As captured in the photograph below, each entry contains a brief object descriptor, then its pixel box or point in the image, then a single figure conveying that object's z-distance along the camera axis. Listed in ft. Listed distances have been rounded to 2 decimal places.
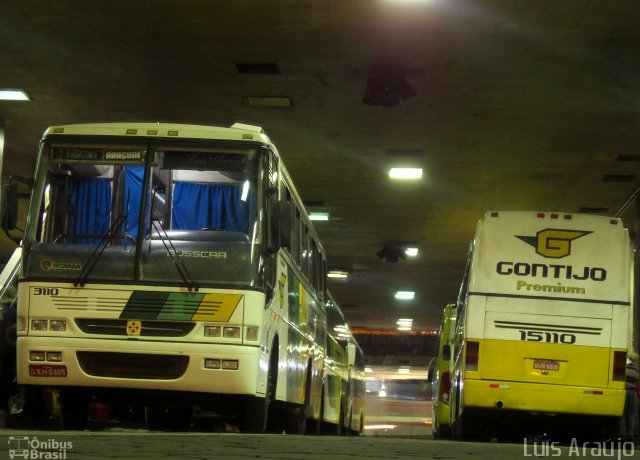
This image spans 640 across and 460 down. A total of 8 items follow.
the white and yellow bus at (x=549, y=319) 46.68
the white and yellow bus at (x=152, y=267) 35.83
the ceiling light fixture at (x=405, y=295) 122.97
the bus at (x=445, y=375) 66.90
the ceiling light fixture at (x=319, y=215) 83.05
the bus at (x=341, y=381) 66.44
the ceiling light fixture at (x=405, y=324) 150.51
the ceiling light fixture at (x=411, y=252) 96.17
